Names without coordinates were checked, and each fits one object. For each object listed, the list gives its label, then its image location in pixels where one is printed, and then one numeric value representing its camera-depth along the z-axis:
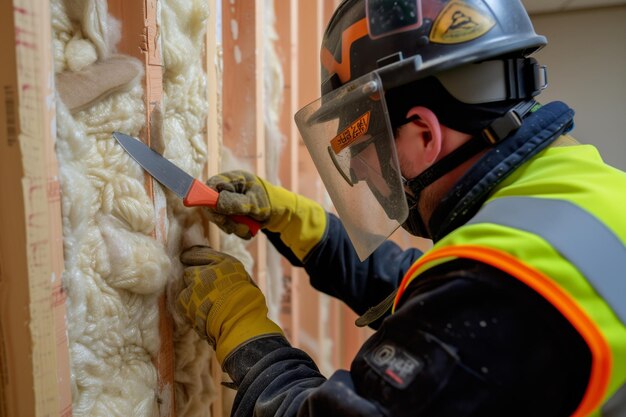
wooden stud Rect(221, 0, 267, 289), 1.33
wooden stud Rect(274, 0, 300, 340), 1.64
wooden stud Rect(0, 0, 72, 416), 0.64
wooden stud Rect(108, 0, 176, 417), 0.90
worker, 0.59
